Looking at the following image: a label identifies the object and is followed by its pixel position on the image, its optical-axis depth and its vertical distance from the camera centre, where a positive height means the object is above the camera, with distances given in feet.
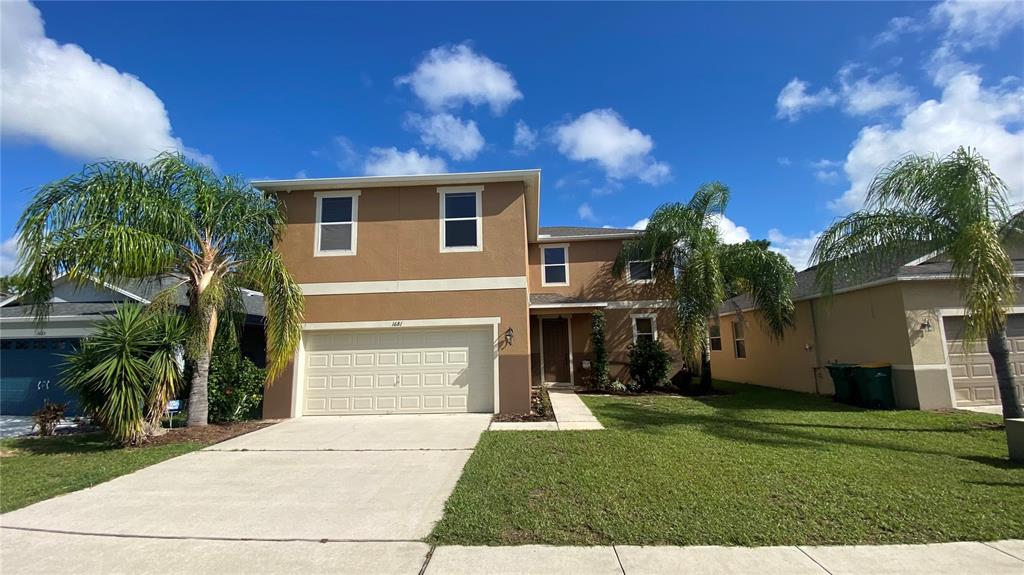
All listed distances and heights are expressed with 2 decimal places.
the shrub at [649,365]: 47.11 -1.93
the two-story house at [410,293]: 35.63 +4.54
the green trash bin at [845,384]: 36.99 -3.41
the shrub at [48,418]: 30.86 -3.93
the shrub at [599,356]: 47.60 -0.86
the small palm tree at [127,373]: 26.00 -0.87
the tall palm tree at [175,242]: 25.95 +7.03
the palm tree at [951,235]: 23.67 +6.36
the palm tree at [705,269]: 41.93 +7.21
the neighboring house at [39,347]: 40.42 +1.11
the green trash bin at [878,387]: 34.78 -3.42
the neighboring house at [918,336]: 33.63 +0.41
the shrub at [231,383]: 33.01 -2.00
